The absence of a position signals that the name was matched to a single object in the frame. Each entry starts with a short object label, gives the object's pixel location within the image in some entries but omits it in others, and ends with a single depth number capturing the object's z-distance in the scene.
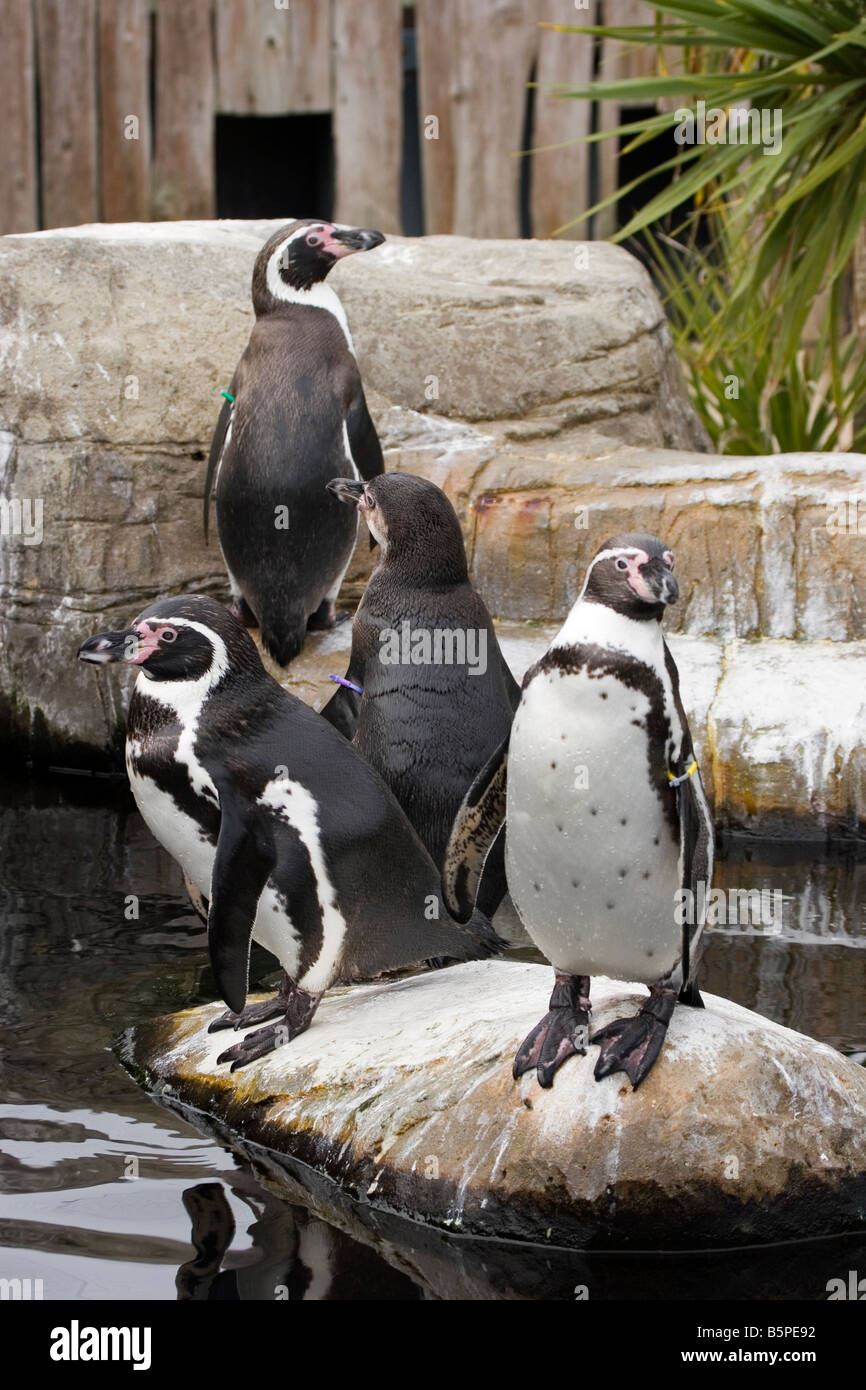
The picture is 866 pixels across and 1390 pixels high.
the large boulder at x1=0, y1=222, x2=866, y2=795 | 6.26
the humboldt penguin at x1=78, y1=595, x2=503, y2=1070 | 3.68
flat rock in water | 3.30
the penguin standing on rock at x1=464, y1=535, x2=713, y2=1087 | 3.26
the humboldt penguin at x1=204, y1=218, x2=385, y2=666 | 6.23
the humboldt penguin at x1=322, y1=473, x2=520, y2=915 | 4.50
